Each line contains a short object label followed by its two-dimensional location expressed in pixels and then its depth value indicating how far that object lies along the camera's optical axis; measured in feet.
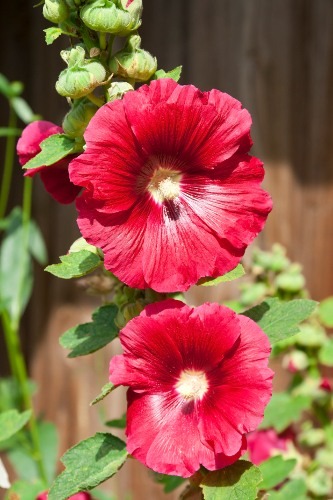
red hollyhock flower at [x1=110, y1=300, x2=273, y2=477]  2.41
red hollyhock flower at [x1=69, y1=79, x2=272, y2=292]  2.36
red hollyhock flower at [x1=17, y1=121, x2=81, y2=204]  2.64
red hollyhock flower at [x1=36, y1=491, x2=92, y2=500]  2.81
